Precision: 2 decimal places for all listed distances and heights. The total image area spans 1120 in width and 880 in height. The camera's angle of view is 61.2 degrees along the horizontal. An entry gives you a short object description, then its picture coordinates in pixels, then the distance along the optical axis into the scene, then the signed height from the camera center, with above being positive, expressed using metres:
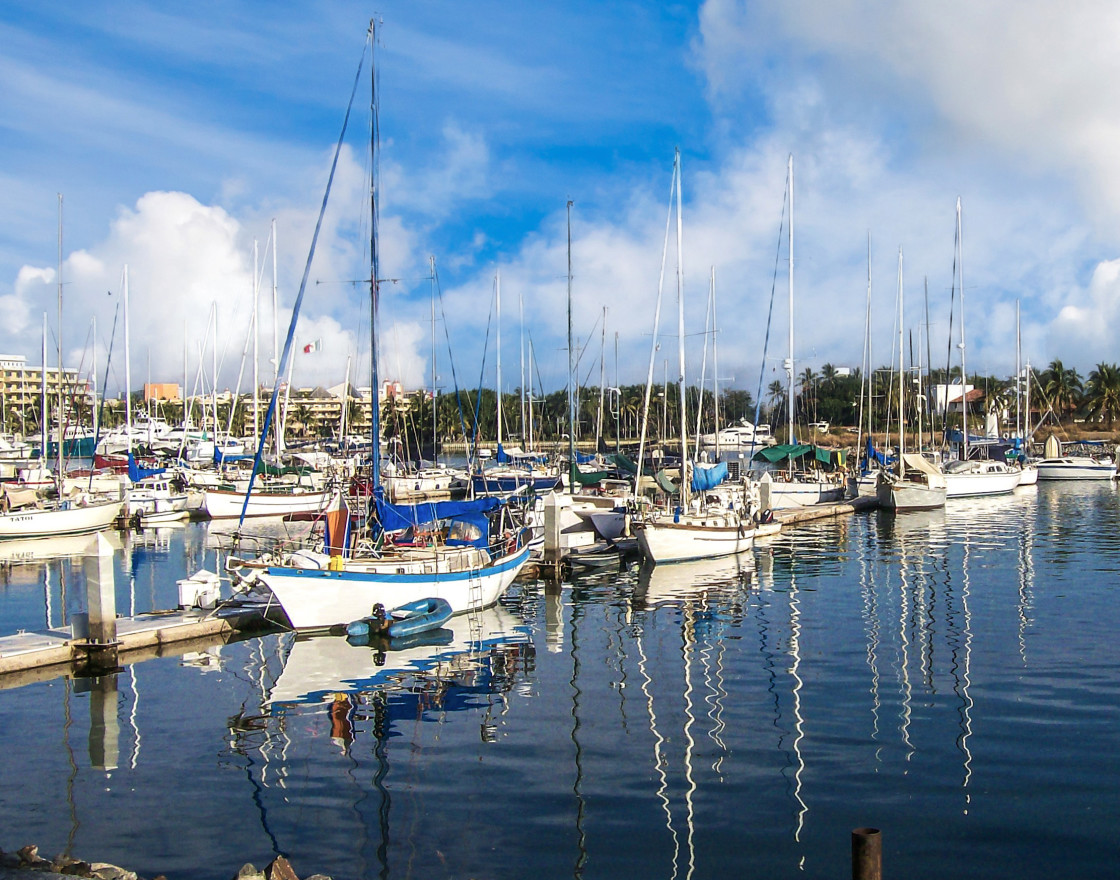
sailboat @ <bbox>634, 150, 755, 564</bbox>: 35.72 -4.08
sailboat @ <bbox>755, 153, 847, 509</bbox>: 56.91 -3.86
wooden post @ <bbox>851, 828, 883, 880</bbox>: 8.39 -3.84
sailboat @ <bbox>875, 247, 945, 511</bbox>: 59.00 -3.98
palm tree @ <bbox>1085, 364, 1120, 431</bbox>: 124.00 +3.79
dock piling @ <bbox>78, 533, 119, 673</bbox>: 20.73 -4.06
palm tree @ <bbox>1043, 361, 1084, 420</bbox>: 130.50 +4.75
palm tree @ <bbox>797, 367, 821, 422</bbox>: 159.68 +7.01
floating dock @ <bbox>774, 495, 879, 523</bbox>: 53.71 -5.27
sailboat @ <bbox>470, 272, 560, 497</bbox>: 58.10 -3.41
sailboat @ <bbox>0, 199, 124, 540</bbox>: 46.41 -4.42
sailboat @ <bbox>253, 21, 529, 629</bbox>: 24.70 -3.83
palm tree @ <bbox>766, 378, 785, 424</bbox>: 189.30 +6.30
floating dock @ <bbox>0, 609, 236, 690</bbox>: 20.36 -5.03
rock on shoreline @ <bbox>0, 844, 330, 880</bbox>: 10.05 -4.80
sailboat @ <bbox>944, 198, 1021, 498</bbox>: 67.56 -3.94
